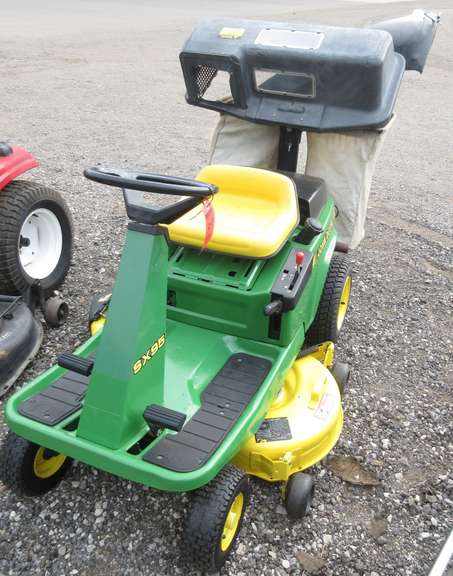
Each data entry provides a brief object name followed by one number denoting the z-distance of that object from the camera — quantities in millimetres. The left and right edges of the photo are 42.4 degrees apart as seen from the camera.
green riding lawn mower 1805
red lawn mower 2723
